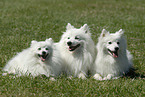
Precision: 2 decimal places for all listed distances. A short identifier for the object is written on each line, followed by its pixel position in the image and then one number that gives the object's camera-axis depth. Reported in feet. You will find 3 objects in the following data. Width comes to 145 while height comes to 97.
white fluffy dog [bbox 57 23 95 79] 41.09
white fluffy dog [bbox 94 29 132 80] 40.11
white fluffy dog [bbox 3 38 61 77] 39.09
